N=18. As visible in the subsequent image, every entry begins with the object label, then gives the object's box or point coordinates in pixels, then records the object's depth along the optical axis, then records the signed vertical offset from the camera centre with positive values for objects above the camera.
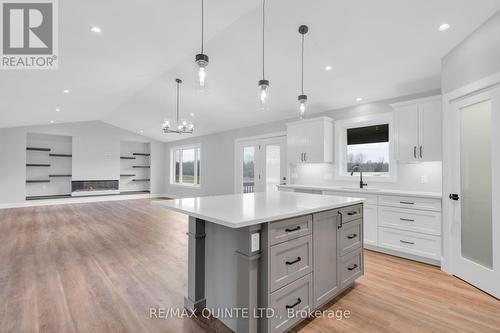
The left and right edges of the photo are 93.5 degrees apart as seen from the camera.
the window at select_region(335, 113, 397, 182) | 4.32 +0.42
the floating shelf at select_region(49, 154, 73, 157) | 8.84 +0.50
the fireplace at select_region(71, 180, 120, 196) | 9.09 -0.77
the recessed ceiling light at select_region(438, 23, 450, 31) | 2.66 +1.63
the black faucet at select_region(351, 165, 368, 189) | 4.48 -0.24
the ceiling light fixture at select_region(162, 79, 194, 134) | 5.42 +1.01
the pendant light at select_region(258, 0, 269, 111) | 2.35 +0.79
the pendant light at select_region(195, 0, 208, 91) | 2.02 +0.90
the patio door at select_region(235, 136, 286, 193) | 6.27 +0.12
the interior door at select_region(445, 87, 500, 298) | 2.46 -0.24
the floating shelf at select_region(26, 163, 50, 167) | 8.33 +0.11
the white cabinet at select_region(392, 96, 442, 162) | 3.40 +0.59
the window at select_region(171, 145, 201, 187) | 9.37 +0.11
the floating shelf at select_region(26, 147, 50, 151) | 8.22 +0.70
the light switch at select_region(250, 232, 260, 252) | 1.61 -0.51
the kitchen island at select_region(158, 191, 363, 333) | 1.63 -0.73
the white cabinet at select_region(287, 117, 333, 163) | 4.81 +0.60
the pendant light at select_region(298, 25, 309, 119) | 2.69 +0.79
